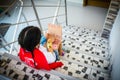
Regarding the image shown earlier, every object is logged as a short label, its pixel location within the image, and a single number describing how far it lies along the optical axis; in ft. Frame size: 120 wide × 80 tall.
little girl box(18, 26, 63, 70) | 4.09
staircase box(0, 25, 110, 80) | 4.08
